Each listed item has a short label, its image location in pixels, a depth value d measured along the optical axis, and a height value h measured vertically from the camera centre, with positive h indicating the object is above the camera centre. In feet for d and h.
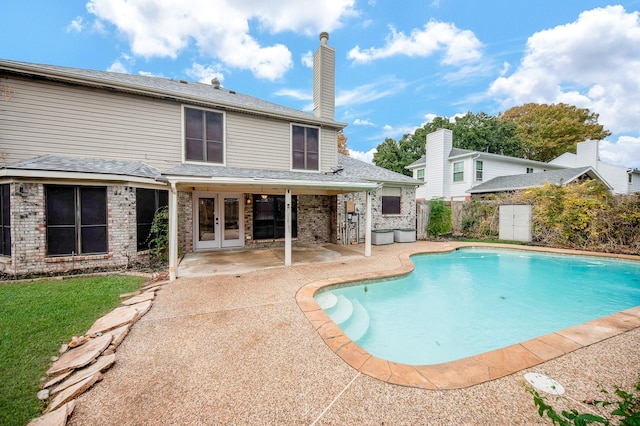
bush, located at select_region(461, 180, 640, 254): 29.50 -1.11
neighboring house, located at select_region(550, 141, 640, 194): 65.21 +11.13
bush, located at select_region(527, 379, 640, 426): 3.67 -3.30
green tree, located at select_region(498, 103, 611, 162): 87.10 +28.16
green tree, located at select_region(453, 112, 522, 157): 81.20 +24.20
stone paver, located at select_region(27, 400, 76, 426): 6.21 -5.44
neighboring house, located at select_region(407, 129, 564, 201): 55.83 +9.79
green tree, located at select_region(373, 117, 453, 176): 89.20 +22.29
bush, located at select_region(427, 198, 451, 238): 42.01 -1.55
